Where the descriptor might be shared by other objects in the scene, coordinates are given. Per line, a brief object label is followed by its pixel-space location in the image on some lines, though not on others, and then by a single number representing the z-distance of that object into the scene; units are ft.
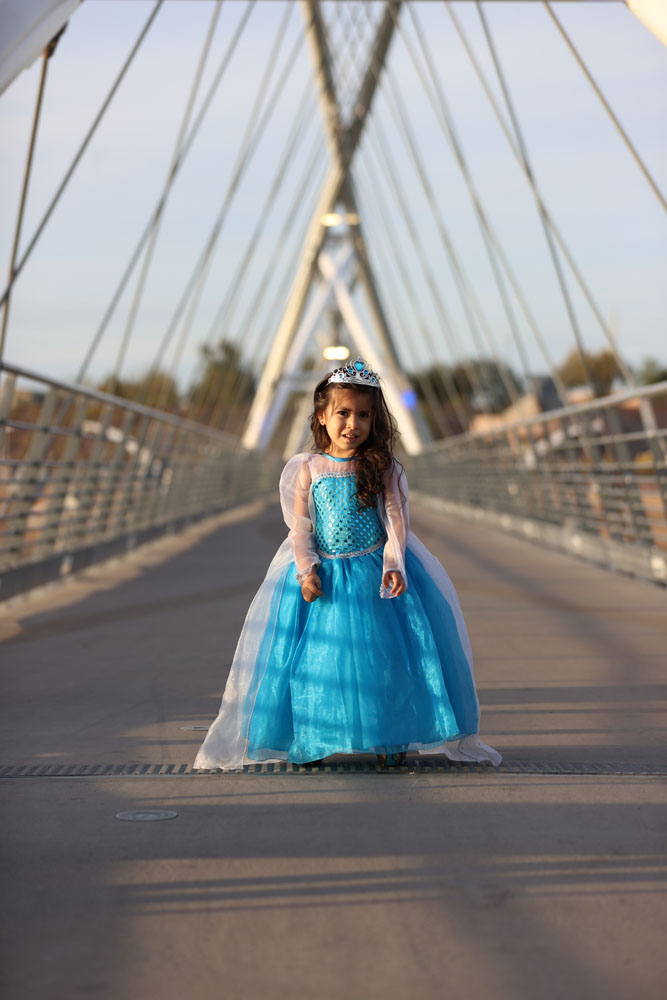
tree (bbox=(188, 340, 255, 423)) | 304.40
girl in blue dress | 12.46
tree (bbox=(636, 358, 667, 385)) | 234.58
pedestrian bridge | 7.82
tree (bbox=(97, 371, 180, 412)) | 251.39
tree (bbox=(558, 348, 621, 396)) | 253.44
